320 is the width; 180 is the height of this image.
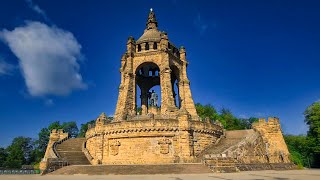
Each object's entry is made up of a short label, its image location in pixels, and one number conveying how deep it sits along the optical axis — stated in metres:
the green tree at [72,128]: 52.39
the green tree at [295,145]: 39.02
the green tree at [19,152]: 45.09
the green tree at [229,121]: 38.80
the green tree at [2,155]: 47.45
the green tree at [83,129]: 50.32
